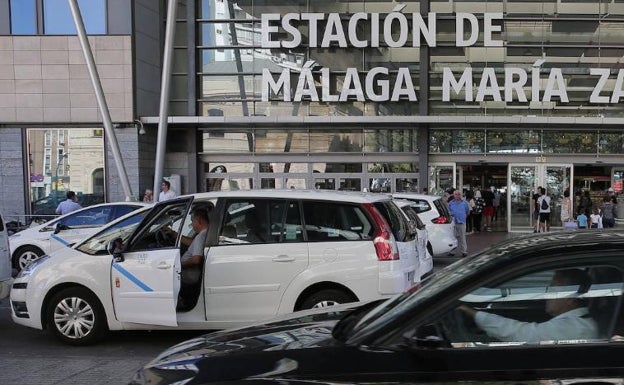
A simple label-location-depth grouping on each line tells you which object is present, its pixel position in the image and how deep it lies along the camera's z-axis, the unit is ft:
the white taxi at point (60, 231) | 35.35
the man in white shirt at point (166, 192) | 43.78
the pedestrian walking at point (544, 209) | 55.88
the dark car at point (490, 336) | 7.37
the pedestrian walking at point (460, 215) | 45.29
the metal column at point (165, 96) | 47.26
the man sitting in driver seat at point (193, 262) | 19.42
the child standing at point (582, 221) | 46.03
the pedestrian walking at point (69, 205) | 46.09
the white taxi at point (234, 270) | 18.78
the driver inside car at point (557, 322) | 7.79
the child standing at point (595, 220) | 47.29
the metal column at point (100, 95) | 48.88
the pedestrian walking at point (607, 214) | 49.96
